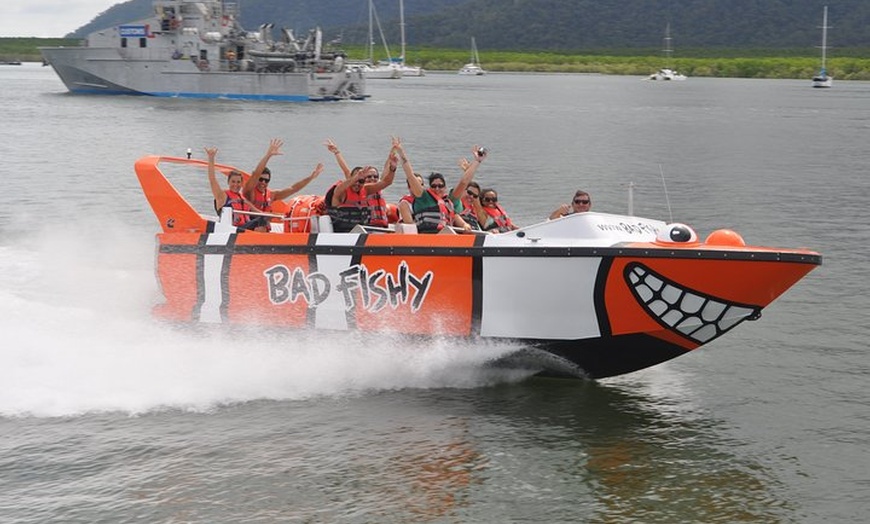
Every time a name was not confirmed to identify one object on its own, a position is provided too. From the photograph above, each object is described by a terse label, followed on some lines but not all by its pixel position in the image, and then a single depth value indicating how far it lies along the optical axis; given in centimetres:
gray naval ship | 7294
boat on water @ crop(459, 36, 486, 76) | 14438
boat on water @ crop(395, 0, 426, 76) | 13262
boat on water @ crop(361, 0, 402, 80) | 12825
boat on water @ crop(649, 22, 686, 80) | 12750
